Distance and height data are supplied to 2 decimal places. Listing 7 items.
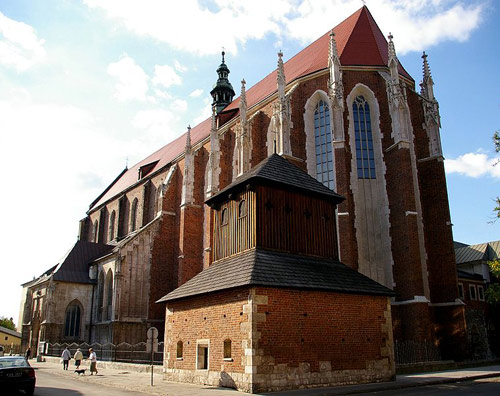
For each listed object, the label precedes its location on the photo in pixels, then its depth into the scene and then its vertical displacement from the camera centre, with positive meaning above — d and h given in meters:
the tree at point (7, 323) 72.82 +0.90
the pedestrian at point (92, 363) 20.06 -1.46
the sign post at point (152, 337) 15.45 -0.30
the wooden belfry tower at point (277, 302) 12.52 +0.72
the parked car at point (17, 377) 12.05 -1.24
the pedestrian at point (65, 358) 22.95 -1.42
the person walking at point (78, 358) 21.23 -1.34
